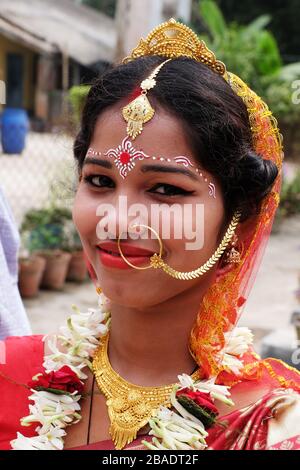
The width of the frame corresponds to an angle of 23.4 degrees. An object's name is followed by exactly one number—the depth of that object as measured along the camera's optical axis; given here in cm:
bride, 157
